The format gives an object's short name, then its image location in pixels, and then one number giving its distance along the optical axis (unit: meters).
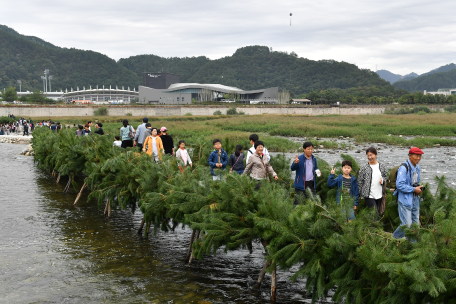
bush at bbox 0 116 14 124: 56.31
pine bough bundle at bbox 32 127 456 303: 4.39
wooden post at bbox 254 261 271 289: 7.02
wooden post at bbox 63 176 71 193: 16.29
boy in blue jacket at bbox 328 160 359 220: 7.30
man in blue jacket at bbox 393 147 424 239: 6.60
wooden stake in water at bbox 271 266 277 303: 7.04
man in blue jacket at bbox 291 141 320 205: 8.02
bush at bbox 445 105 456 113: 94.19
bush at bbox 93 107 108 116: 83.00
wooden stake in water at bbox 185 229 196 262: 8.75
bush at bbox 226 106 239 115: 91.38
